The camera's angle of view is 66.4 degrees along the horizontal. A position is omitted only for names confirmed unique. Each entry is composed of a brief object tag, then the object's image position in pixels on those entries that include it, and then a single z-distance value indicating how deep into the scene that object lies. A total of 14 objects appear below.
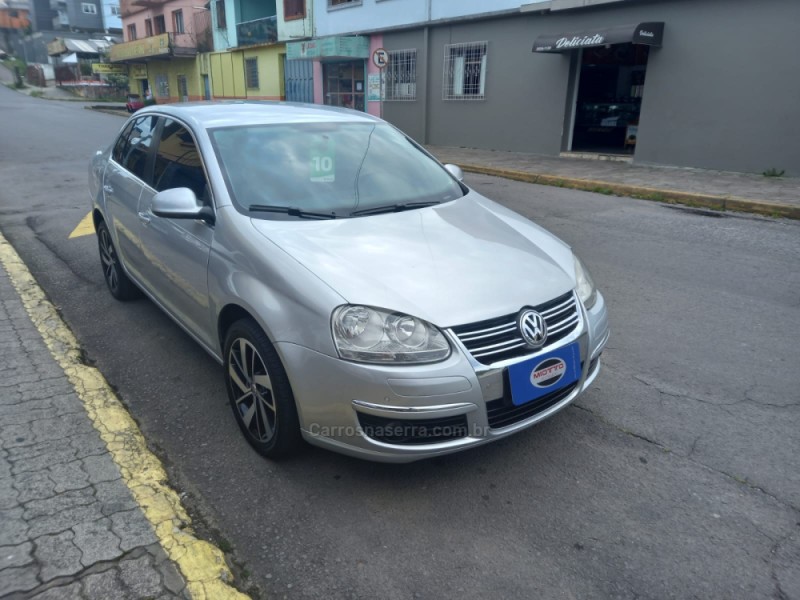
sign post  16.50
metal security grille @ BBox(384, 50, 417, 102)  18.20
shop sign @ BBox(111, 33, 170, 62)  33.40
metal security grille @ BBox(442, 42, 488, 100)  16.08
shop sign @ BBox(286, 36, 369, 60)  19.70
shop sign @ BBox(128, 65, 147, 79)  41.72
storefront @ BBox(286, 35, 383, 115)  19.77
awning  11.84
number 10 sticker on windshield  3.46
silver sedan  2.47
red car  30.42
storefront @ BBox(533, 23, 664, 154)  14.48
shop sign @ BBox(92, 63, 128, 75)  45.03
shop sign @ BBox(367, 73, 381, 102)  19.55
